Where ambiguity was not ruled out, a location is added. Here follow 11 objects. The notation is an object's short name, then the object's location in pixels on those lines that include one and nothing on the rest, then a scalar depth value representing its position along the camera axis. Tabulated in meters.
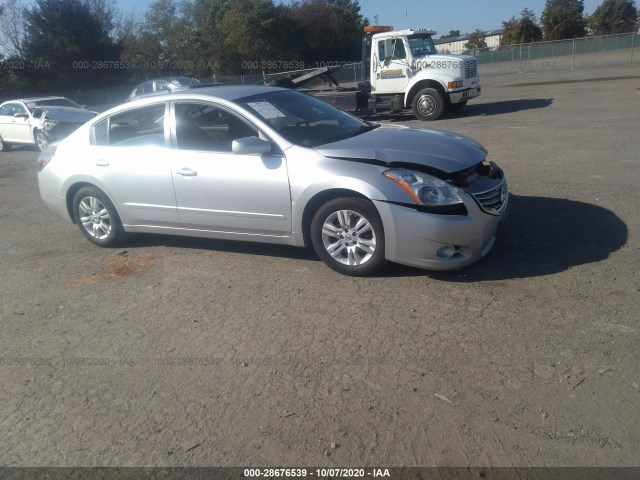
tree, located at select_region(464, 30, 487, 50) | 71.19
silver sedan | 4.83
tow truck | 16.88
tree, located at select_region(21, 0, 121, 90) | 45.50
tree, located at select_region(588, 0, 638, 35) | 67.12
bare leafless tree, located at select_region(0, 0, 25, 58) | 47.31
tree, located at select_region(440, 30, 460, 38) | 98.62
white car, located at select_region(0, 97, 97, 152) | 16.33
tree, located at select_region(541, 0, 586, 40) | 64.31
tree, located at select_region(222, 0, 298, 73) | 51.41
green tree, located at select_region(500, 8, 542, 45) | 64.81
